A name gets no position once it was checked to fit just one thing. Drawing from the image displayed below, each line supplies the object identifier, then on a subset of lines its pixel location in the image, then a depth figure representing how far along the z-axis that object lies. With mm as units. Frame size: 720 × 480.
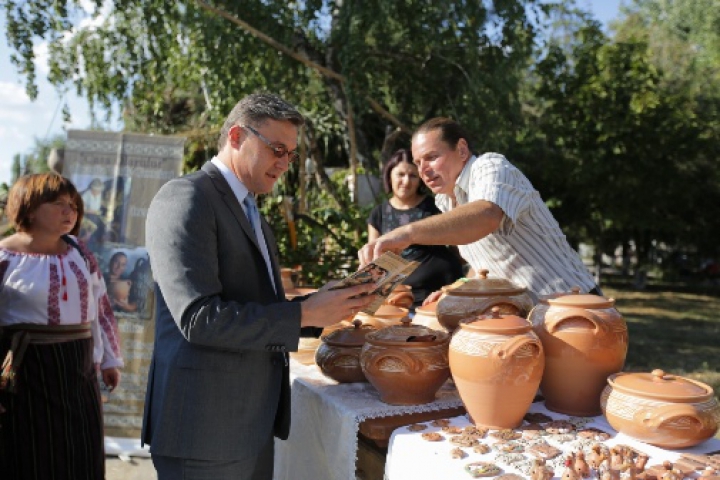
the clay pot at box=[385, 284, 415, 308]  2838
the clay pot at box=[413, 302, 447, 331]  2186
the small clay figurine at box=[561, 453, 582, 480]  1307
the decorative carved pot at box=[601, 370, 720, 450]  1423
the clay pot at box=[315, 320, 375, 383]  2102
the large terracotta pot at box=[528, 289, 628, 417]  1659
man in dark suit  1479
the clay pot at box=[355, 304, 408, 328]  2410
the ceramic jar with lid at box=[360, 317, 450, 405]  1819
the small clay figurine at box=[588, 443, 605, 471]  1352
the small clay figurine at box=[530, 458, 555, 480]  1328
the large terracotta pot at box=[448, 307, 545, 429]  1589
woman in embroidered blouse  2514
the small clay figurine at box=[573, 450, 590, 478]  1332
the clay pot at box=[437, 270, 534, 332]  1950
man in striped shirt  2051
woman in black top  3455
